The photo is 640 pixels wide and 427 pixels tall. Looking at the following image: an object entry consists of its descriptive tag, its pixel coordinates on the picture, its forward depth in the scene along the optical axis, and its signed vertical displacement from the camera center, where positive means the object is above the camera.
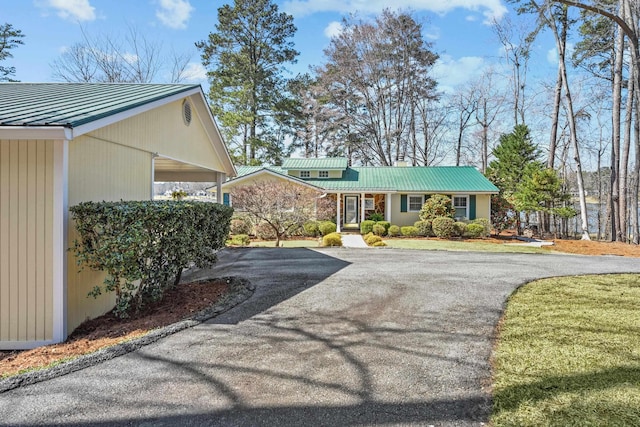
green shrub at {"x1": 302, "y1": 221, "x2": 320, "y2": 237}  19.02 -0.49
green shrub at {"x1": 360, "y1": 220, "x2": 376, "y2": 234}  19.73 -0.42
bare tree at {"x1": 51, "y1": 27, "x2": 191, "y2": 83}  22.06 +9.94
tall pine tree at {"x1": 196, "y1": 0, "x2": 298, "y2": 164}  29.53 +12.51
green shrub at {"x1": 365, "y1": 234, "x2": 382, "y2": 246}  15.73 -0.94
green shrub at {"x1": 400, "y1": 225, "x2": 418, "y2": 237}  19.17 -0.68
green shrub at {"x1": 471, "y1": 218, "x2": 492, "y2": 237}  19.24 -0.35
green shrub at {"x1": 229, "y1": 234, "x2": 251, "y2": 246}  15.73 -0.94
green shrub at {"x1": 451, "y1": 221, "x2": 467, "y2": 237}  18.39 -0.53
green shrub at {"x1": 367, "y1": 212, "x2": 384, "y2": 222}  21.03 +0.07
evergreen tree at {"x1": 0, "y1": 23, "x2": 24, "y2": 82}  23.06 +11.30
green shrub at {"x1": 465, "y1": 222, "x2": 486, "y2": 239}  18.52 -0.63
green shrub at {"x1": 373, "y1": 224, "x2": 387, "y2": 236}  19.34 -0.62
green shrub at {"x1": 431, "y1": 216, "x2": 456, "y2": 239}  18.23 -0.46
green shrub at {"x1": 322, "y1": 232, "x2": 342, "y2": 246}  15.08 -0.91
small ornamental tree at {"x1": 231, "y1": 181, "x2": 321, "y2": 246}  16.19 +0.71
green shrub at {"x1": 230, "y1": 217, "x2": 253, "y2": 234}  18.52 -0.34
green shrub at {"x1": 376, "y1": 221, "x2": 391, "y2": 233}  19.70 -0.32
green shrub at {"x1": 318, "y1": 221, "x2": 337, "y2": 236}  18.84 -0.48
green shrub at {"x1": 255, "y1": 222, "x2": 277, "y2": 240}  17.86 -0.61
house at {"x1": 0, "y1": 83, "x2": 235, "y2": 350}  4.58 +0.32
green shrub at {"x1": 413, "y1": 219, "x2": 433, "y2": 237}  19.02 -0.53
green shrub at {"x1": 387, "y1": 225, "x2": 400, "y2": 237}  19.39 -0.68
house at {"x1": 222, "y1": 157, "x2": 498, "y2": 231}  20.56 +1.83
